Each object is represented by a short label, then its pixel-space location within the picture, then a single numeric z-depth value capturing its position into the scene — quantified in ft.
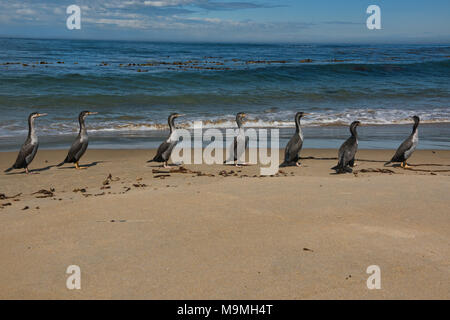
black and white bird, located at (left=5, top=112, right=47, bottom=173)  30.78
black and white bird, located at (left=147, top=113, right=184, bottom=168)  32.32
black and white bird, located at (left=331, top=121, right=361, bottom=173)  28.96
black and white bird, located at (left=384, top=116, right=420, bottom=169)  31.32
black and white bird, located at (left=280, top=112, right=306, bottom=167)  31.86
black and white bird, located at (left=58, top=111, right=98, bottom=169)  32.40
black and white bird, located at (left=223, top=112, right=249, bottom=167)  33.24
